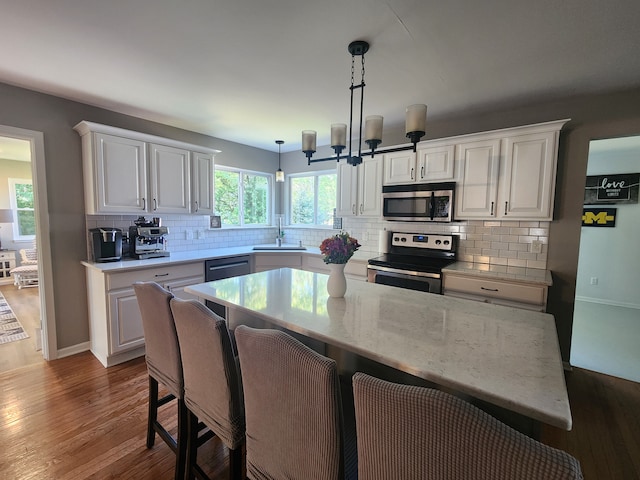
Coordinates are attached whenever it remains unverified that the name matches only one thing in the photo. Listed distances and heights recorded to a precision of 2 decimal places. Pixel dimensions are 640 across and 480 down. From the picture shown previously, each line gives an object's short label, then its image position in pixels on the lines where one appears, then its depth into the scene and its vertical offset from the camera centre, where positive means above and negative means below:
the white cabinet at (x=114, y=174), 2.68 +0.40
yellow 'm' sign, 4.51 +0.14
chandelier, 1.68 +0.58
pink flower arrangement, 1.64 -0.15
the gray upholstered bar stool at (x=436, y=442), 0.56 -0.47
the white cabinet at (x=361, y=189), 3.44 +0.39
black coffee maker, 2.75 -0.27
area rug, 3.21 -1.35
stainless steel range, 2.79 -0.41
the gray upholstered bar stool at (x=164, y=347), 1.44 -0.69
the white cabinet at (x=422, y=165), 2.97 +0.61
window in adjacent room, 5.91 +0.13
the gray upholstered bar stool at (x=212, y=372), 1.16 -0.65
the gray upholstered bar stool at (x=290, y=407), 0.86 -0.60
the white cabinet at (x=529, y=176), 2.51 +0.43
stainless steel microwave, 2.99 +0.22
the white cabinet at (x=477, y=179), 2.75 +0.43
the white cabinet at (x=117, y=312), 2.58 -0.87
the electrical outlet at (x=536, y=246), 2.77 -0.20
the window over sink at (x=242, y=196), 4.25 +0.34
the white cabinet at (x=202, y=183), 3.42 +0.41
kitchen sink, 4.07 -0.40
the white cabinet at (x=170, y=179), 3.06 +0.41
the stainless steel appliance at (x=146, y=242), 3.05 -0.27
